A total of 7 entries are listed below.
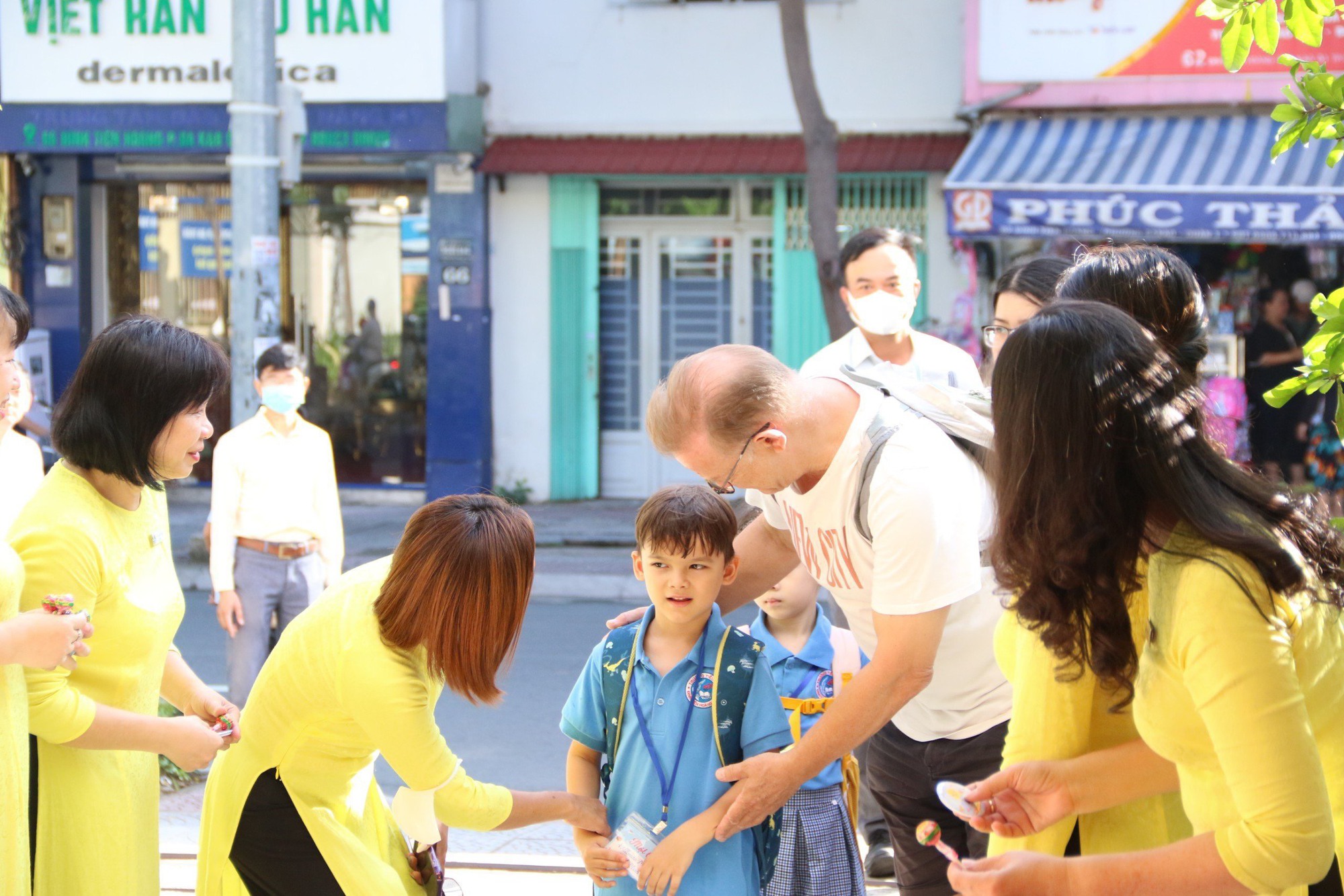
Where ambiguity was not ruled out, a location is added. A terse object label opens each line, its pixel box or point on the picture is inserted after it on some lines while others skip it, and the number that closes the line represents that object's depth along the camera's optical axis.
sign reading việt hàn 12.14
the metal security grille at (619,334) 13.06
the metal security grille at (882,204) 12.26
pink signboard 11.12
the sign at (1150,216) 9.88
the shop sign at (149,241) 13.48
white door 12.93
